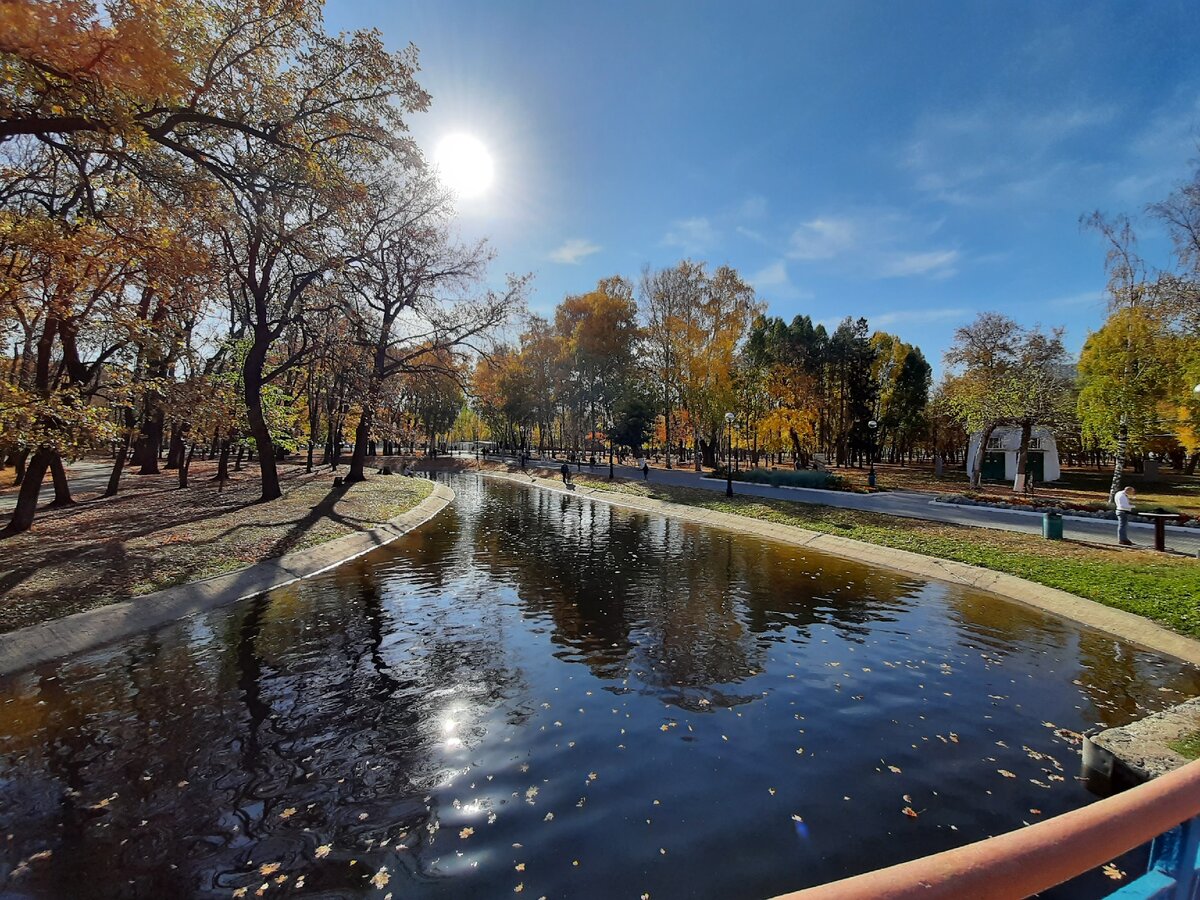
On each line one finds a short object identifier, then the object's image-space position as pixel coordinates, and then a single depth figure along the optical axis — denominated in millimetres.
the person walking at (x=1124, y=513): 15117
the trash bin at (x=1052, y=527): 16047
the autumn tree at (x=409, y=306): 26391
